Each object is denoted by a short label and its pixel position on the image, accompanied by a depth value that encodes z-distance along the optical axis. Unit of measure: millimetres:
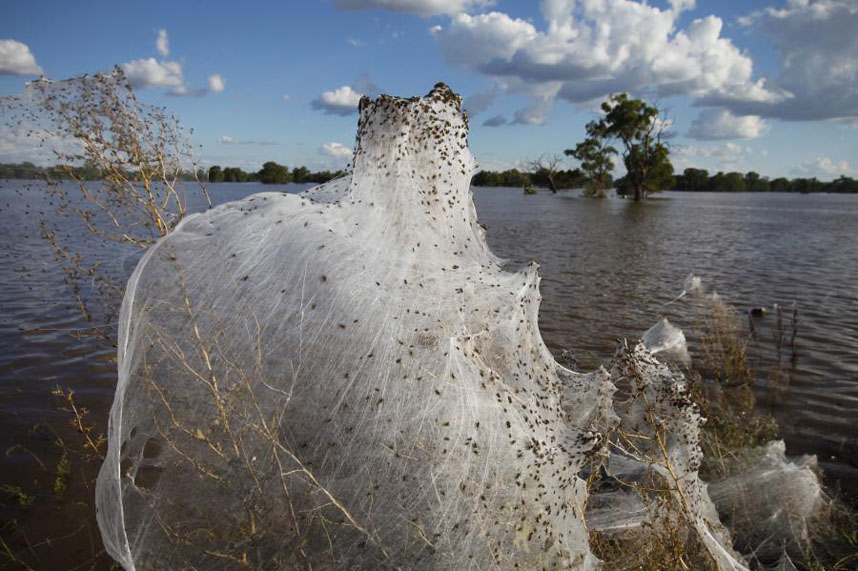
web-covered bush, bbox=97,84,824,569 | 2752
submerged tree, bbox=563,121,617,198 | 63531
